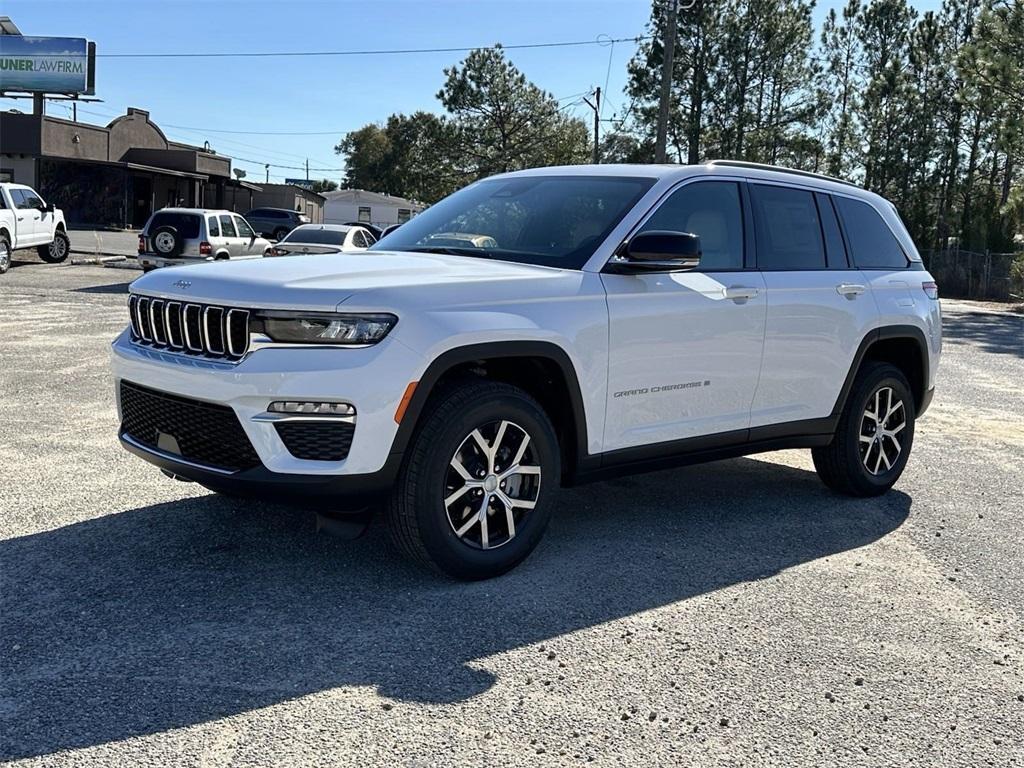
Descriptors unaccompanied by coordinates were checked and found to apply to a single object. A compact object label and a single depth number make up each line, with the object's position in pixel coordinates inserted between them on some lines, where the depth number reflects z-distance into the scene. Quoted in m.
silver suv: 19.98
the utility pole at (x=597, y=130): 45.82
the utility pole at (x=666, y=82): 26.34
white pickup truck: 21.64
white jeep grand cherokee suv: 4.12
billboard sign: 48.34
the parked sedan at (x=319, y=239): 17.50
